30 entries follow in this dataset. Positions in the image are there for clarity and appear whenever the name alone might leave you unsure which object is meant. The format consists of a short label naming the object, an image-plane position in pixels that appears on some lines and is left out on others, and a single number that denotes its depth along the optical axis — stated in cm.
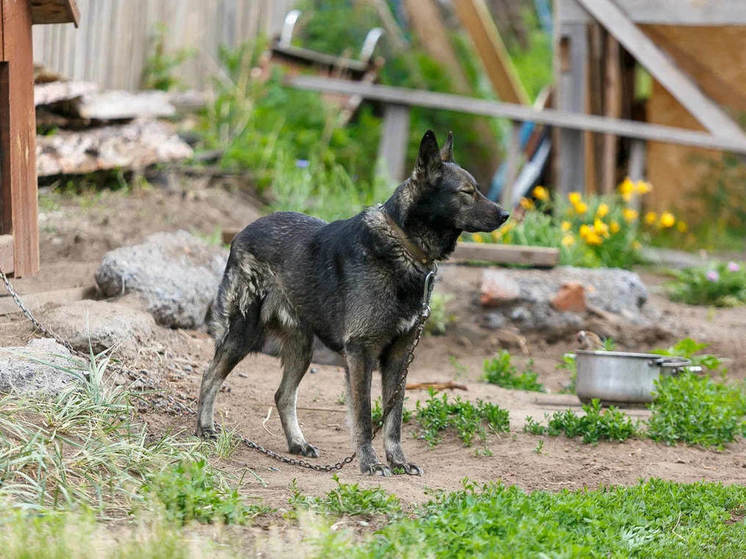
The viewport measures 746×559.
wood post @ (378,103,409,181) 2652
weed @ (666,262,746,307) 2097
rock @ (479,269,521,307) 1783
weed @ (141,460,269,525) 796
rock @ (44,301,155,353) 1210
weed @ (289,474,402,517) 849
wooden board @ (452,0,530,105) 2759
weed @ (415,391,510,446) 1179
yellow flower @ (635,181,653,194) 2162
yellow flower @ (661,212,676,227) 2112
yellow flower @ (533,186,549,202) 2156
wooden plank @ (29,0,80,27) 1212
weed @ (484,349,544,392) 1515
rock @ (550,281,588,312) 1786
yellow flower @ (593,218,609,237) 2069
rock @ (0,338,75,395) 1014
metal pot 1314
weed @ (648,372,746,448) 1202
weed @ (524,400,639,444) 1183
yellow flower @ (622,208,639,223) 2117
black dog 1041
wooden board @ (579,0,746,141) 2302
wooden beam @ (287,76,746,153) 2352
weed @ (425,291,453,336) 1716
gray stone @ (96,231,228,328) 1412
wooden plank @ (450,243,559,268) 1870
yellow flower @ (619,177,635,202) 2175
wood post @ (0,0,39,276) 1192
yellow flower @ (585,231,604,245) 2059
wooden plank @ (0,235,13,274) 1185
